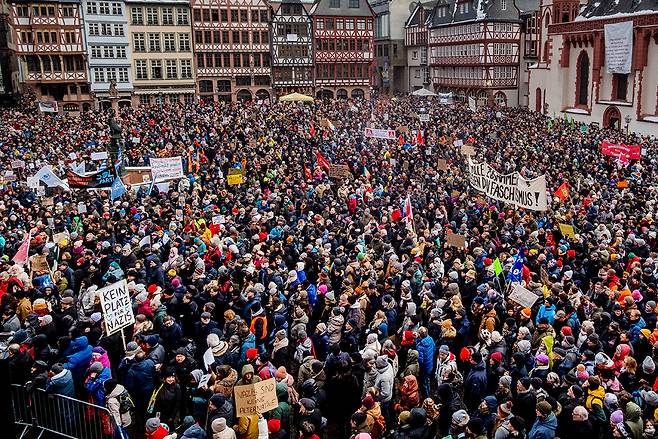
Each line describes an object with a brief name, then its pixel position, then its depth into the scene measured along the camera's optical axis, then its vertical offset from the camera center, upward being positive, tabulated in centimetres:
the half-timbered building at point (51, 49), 5238 +397
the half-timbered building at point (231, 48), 5797 +396
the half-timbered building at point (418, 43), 7269 +496
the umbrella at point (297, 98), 3947 -46
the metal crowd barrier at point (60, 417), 810 -405
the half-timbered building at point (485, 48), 6084 +349
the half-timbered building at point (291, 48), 5981 +394
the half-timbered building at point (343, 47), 6141 +399
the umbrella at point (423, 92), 5022 -44
